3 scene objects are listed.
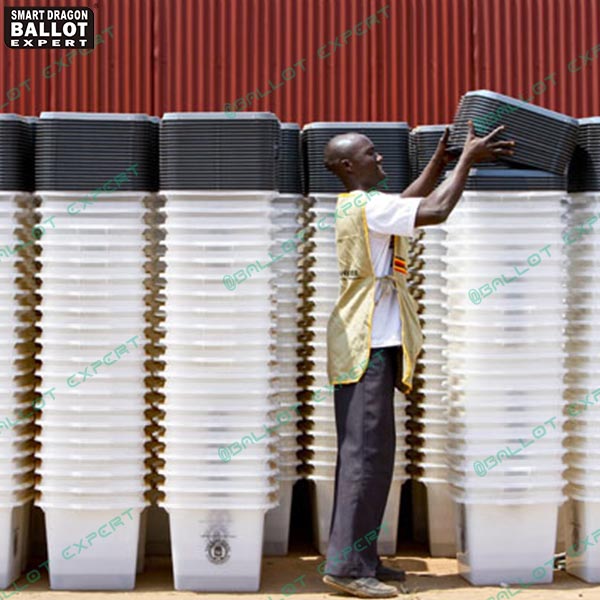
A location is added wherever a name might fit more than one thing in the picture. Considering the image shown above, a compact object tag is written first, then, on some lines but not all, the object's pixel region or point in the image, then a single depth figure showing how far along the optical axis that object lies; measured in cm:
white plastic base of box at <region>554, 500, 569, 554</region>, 526
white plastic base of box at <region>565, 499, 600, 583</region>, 498
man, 469
